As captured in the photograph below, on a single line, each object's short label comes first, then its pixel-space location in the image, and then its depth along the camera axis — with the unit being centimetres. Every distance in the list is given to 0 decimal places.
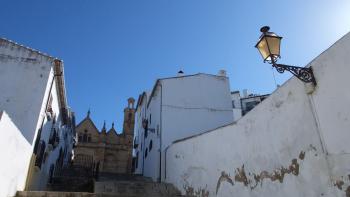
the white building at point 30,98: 1058
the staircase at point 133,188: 1238
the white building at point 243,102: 2412
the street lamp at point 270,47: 551
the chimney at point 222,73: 2041
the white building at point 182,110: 1730
